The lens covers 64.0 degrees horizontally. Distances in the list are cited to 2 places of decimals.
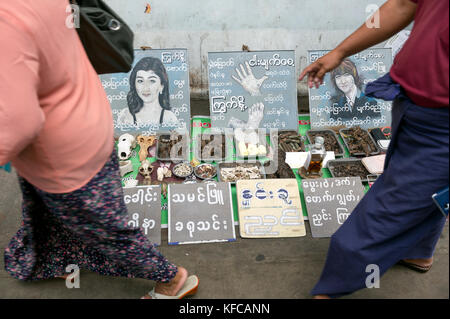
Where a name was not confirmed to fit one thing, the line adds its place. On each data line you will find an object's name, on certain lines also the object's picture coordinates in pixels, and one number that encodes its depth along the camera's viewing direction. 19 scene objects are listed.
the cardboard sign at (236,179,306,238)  2.77
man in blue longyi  1.52
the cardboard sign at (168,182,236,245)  2.72
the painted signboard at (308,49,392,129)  3.61
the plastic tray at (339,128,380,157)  3.37
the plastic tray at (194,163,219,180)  3.13
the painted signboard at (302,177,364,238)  2.80
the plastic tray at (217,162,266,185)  3.15
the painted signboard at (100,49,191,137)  3.45
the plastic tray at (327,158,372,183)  3.24
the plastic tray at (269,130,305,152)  3.45
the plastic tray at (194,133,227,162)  3.30
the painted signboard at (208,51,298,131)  3.52
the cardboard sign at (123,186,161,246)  2.73
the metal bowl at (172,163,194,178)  3.14
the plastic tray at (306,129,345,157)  3.36
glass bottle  3.03
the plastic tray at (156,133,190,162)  3.28
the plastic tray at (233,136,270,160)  3.32
